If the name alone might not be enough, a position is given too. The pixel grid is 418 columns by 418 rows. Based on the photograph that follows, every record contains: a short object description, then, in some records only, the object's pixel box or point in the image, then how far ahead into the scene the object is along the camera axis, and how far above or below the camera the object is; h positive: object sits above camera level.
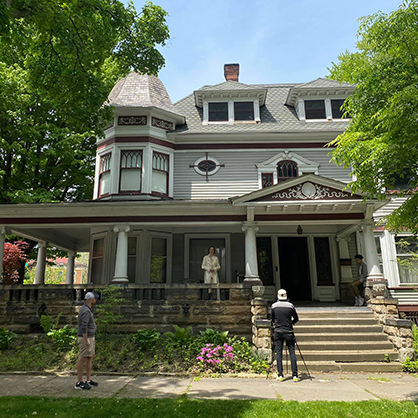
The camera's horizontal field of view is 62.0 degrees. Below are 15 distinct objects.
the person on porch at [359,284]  11.01 +0.04
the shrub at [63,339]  8.66 -1.26
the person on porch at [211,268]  11.02 +0.56
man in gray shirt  6.24 -1.00
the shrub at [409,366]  7.82 -1.79
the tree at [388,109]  6.73 +3.62
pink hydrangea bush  7.67 -1.60
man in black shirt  7.09 -0.86
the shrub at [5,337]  8.95 -1.27
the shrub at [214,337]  8.73 -1.25
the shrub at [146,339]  8.41 -1.24
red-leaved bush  14.55 +1.11
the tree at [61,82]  9.79 +6.83
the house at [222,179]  13.55 +4.36
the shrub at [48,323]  9.36 -0.94
